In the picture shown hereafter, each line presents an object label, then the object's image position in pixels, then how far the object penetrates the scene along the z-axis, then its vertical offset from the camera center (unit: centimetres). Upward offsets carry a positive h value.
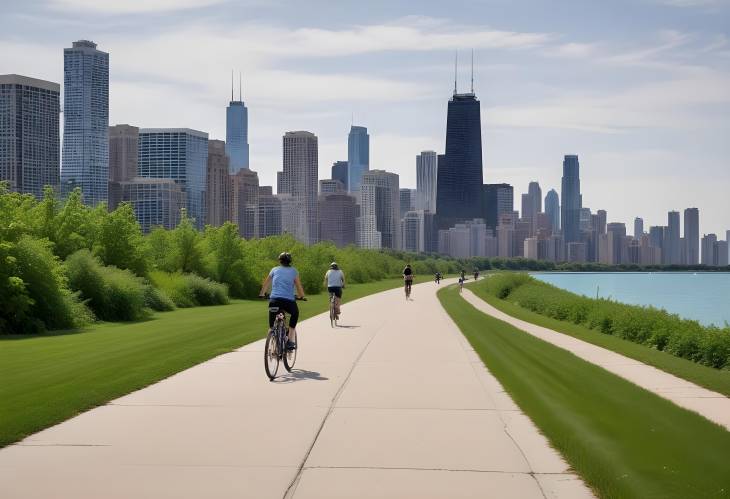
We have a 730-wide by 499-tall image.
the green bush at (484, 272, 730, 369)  1881 -205
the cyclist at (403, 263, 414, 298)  4672 -113
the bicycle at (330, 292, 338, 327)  2527 -155
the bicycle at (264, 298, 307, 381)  1305 -146
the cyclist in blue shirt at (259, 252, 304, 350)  1412 -57
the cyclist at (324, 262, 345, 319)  2573 -72
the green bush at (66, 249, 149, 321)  3148 -118
